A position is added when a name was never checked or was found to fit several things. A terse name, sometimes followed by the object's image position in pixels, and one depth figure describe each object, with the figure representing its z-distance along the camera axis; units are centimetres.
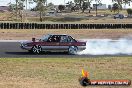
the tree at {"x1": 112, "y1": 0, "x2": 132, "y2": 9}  13073
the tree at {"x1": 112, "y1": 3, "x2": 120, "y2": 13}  13475
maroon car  2300
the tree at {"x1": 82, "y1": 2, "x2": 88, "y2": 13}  15012
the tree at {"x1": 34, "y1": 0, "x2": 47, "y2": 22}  8719
